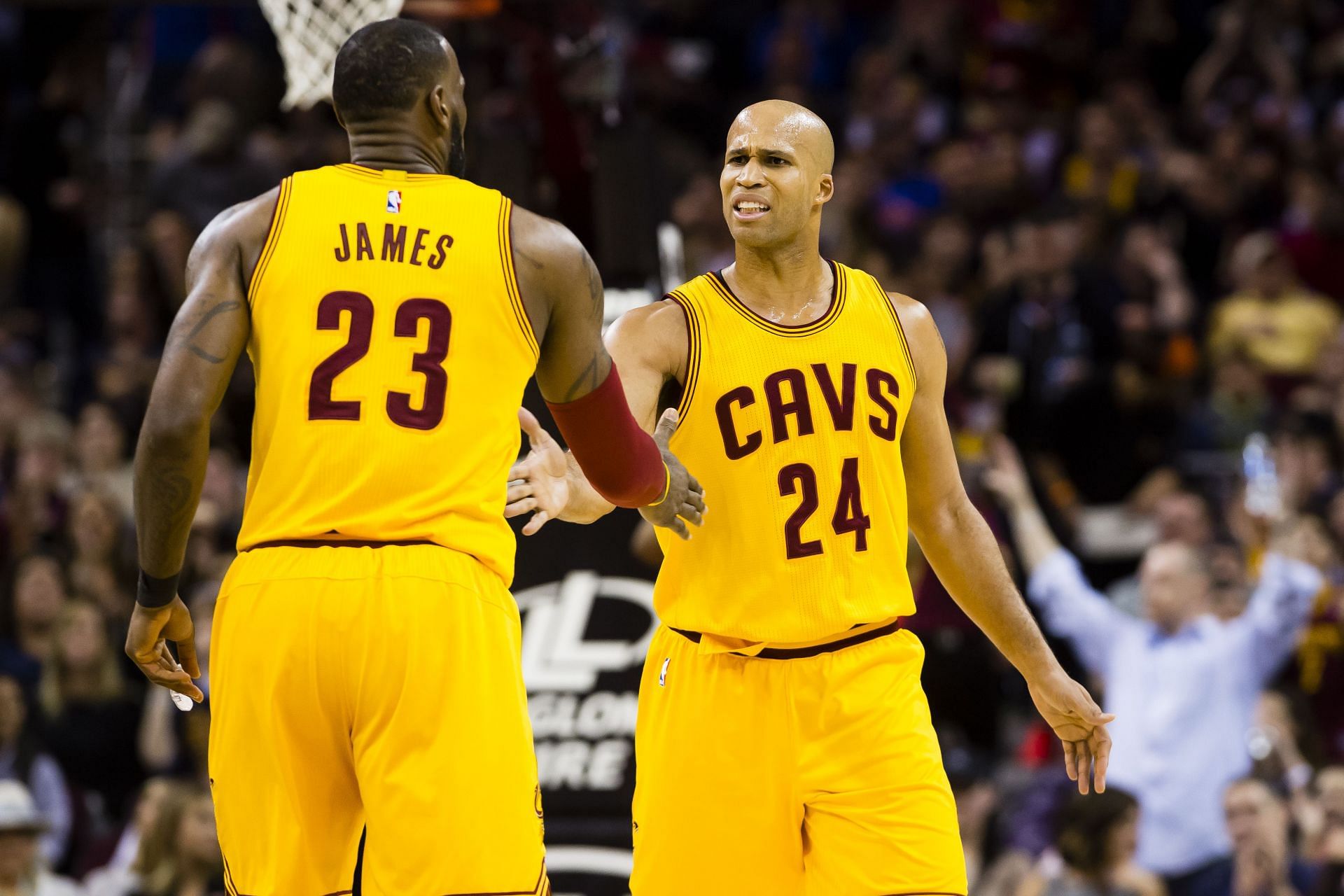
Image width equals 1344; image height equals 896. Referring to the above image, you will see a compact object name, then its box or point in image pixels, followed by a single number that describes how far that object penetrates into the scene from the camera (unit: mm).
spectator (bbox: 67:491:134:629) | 21375
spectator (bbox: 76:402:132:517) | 23281
